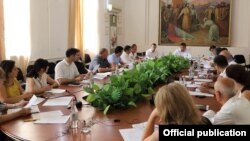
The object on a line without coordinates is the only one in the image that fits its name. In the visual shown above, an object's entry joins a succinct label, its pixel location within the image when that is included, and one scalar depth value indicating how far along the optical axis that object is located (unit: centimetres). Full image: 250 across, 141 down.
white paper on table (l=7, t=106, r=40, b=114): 257
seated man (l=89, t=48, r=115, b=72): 618
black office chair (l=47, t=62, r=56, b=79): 573
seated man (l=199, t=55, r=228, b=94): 399
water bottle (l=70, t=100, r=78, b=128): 217
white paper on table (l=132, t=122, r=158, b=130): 217
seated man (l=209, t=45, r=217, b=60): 818
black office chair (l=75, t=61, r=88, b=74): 576
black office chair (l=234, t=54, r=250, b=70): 835
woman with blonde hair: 155
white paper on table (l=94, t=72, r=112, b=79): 478
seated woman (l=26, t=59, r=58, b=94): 353
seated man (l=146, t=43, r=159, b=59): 889
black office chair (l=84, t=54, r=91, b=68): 764
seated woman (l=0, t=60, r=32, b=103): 318
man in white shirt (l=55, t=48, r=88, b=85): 464
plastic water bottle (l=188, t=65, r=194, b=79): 472
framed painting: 912
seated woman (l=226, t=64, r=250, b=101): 265
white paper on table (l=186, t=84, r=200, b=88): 395
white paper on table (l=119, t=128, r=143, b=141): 193
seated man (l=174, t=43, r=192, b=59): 873
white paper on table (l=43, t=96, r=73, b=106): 291
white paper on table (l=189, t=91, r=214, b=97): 337
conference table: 196
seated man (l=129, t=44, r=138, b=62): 835
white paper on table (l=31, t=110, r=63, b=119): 247
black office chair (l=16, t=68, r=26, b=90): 488
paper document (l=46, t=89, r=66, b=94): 354
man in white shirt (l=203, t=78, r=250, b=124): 201
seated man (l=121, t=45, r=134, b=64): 784
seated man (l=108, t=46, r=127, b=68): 696
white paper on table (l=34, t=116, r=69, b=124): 229
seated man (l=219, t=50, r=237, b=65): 534
